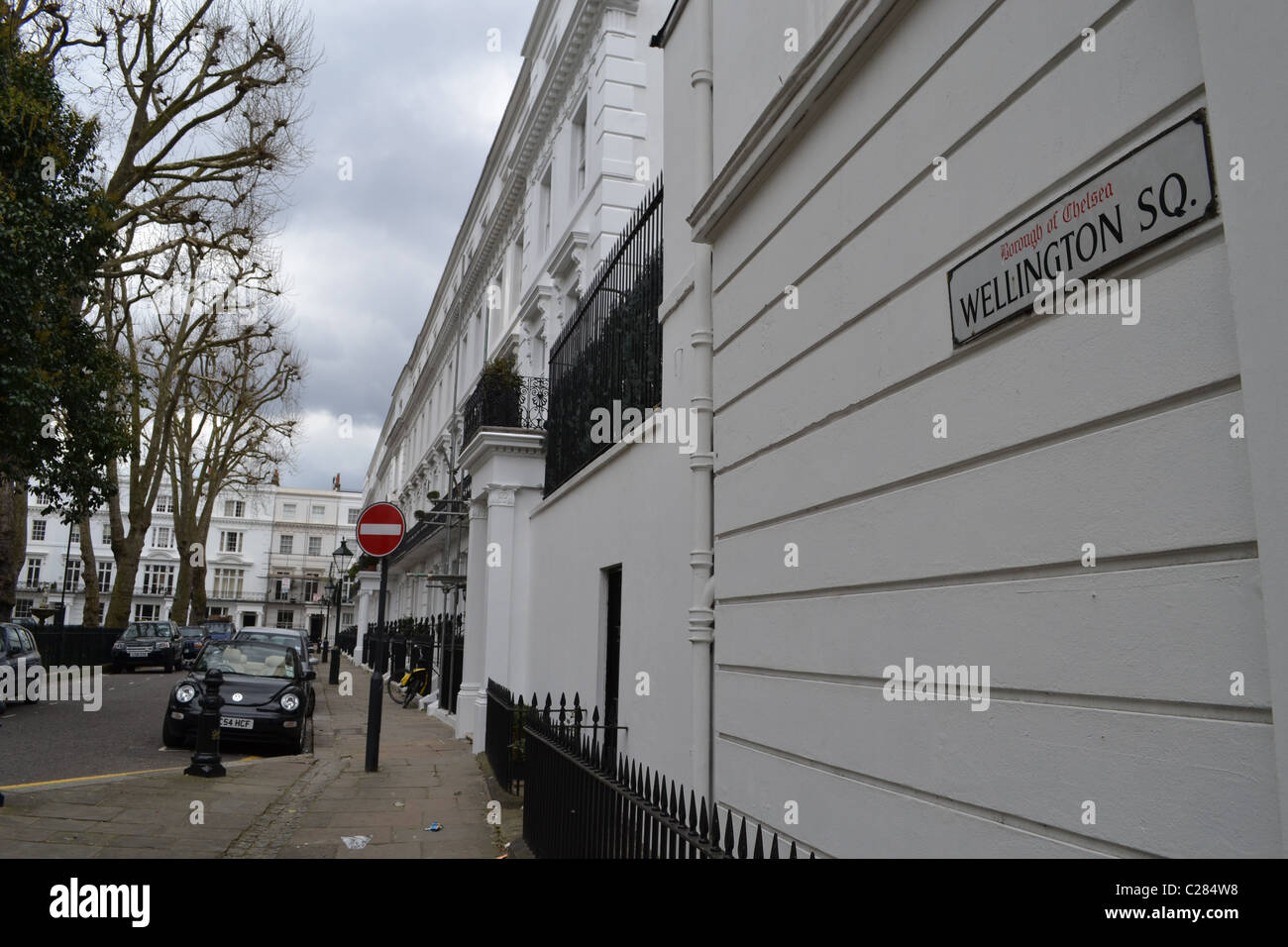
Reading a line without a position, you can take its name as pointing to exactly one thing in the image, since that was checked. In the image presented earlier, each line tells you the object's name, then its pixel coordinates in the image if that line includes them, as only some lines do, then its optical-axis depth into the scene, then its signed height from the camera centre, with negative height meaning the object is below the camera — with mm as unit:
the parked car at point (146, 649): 28938 -1033
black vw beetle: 11773 -1060
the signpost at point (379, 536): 11094 +989
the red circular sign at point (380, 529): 11266 +1070
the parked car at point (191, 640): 32988 -911
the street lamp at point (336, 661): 24703 -1268
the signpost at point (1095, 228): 2307 +1105
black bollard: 9750 -1310
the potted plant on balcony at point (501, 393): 14000 +3409
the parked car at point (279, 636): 15430 -363
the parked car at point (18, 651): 15805 -628
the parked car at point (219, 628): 35194 -495
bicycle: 20828 -1526
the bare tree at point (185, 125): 17578 +10026
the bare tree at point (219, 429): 37344 +8098
